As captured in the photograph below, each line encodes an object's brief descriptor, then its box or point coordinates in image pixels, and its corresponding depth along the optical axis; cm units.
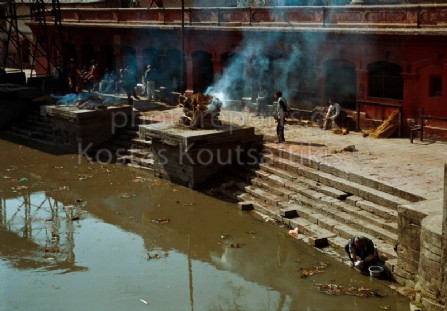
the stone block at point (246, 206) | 1580
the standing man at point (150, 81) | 2794
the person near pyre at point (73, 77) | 2805
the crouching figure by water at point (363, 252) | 1178
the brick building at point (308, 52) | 1825
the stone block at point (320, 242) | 1308
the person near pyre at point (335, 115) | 2027
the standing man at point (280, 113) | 1806
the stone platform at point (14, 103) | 2713
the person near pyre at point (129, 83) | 2654
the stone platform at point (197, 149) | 1753
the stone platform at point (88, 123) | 2253
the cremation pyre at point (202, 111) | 1814
